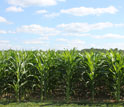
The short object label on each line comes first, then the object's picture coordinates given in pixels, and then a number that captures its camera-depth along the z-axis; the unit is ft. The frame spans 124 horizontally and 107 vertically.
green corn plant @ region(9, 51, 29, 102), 24.48
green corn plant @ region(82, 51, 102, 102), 23.86
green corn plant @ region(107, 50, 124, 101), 24.00
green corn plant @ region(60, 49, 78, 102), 24.32
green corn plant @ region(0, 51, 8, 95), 26.46
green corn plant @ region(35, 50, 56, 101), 24.64
